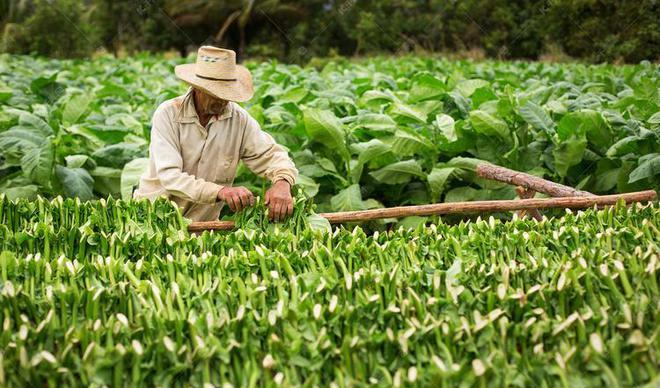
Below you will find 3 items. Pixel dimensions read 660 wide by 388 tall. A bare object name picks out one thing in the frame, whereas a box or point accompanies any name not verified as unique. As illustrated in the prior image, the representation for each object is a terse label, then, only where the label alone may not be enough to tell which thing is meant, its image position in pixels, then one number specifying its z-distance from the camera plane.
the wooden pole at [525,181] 3.43
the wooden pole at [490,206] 3.07
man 3.01
